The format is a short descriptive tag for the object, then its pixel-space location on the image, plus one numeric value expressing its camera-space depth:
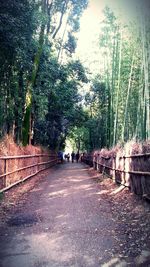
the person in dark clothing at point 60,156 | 22.70
